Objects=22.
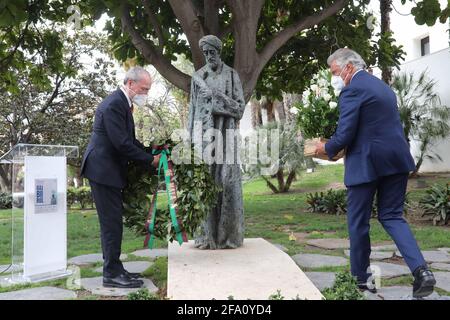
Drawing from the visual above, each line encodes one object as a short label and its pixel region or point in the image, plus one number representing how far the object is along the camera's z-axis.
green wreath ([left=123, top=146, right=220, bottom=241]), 5.07
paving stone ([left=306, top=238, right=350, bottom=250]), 6.83
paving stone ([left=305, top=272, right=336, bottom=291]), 4.52
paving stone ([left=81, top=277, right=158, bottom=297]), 4.42
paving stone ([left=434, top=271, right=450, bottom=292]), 4.51
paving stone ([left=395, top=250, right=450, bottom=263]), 5.79
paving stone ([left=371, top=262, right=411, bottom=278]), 5.00
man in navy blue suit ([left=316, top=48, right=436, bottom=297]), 4.08
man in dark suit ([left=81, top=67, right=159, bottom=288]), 4.60
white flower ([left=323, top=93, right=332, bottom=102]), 4.81
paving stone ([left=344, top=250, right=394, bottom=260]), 5.96
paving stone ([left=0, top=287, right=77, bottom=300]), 4.32
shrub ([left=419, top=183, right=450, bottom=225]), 9.21
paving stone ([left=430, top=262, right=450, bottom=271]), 5.34
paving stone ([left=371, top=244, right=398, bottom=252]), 6.57
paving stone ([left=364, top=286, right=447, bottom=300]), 4.07
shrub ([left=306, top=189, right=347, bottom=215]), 11.76
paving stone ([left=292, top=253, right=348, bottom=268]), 5.53
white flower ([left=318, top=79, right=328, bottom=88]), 4.90
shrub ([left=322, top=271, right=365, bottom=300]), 3.68
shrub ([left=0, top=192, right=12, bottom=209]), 18.64
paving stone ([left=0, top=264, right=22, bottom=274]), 5.19
